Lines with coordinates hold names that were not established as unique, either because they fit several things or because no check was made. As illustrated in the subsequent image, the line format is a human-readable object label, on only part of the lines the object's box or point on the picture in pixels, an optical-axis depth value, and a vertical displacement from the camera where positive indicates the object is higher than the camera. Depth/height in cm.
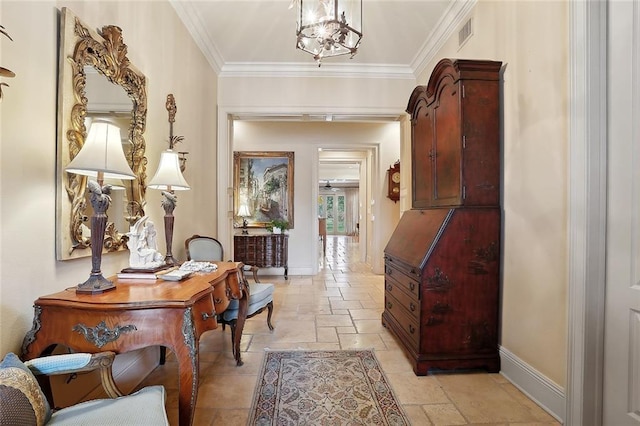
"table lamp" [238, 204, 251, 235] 564 -6
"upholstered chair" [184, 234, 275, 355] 249 -73
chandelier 175 +109
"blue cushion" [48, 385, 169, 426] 99 -68
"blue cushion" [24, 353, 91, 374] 108 -54
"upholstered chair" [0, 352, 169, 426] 90 -61
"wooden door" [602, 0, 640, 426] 139 -4
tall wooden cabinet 222 -29
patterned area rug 175 -116
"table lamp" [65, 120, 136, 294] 139 +17
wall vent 270 +161
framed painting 568 +42
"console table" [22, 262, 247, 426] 128 -49
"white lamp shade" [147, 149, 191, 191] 211 +24
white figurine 181 -23
